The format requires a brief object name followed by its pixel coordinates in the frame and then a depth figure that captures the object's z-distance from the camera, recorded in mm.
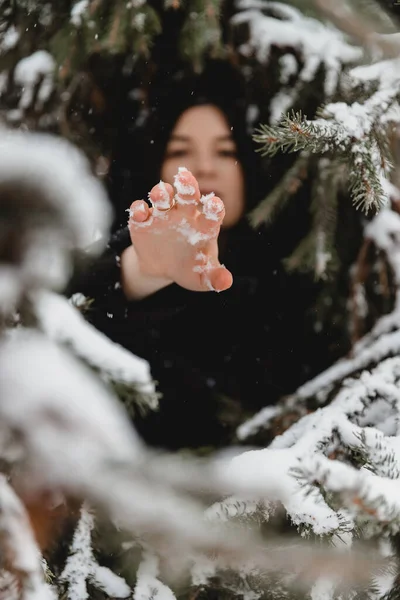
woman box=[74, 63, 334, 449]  1496
